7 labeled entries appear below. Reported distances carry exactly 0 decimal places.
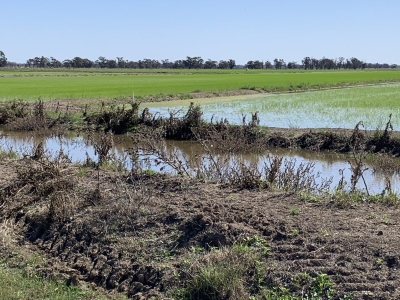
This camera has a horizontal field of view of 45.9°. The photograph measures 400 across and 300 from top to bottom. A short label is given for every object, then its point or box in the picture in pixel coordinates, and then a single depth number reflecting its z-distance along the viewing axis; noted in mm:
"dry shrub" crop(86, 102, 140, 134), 21766
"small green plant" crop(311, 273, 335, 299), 4918
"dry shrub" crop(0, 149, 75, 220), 7988
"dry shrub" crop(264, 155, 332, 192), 8469
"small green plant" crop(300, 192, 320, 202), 7410
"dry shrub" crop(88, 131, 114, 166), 10383
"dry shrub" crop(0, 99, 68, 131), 22797
